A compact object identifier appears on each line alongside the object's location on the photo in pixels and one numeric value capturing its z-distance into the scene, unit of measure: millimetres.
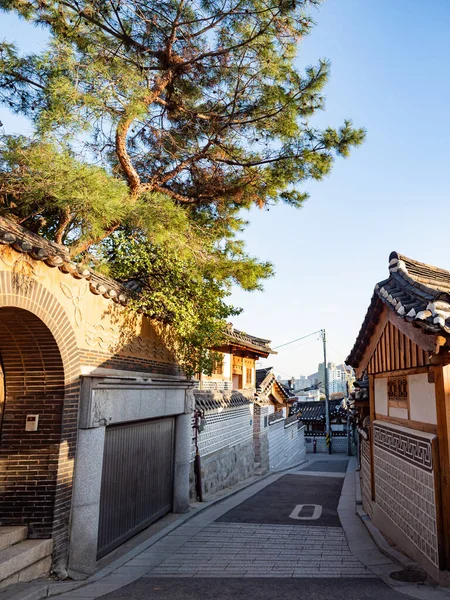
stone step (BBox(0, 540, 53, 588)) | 5488
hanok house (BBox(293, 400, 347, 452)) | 43156
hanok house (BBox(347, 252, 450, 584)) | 5613
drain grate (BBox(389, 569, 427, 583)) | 6148
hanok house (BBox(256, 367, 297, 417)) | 27200
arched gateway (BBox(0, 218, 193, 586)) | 6188
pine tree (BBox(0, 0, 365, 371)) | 7777
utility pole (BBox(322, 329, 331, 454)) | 37062
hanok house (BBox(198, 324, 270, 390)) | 19172
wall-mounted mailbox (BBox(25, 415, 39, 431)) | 6625
